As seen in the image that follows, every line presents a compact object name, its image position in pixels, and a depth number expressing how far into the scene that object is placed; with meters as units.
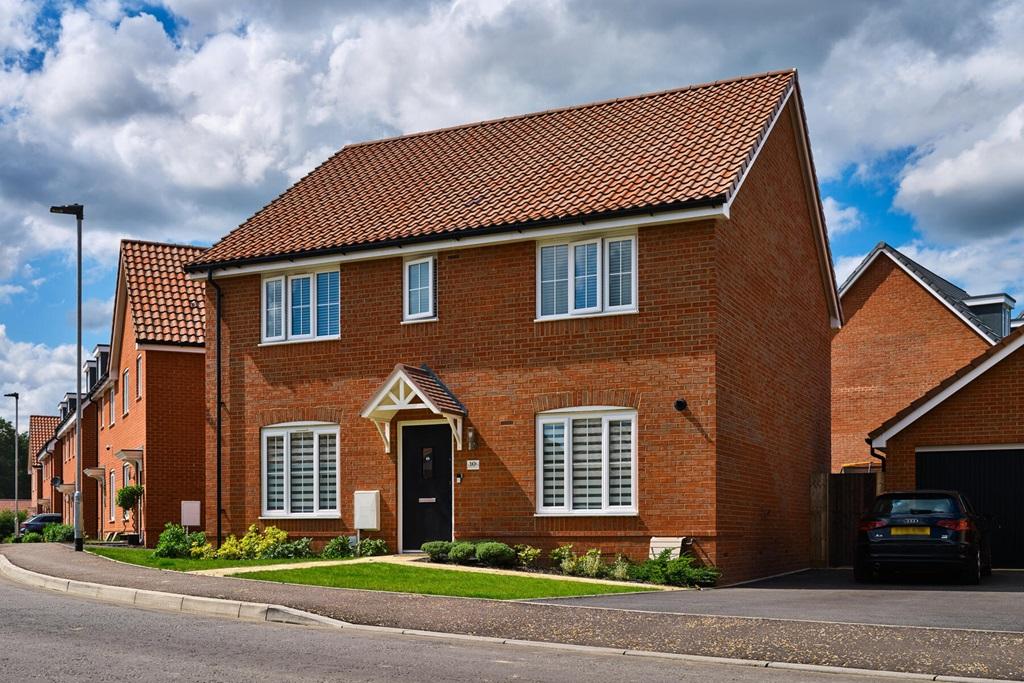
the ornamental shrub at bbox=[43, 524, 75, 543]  34.09
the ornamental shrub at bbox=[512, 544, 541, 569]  19.86
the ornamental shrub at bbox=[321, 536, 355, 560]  21.72
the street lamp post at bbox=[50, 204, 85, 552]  25.05
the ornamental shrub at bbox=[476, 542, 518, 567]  19.30
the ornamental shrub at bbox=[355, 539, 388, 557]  21.67
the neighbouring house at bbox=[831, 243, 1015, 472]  35.12
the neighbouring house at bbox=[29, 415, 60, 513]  71.00
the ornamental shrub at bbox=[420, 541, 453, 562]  19.78
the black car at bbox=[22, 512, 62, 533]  47.19
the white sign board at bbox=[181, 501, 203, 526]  27.83
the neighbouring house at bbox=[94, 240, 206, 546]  29.91
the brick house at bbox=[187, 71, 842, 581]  19.50
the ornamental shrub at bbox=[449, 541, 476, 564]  19.47
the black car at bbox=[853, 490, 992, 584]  18.02
